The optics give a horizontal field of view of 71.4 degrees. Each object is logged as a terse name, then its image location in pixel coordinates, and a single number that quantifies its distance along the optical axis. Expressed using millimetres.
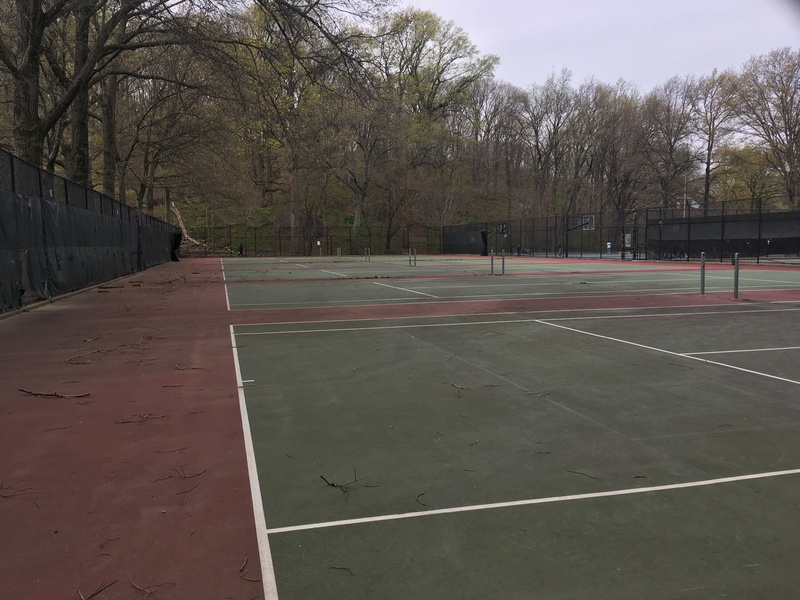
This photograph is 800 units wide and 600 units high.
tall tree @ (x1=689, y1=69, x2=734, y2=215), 54781
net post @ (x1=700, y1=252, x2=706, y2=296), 15734
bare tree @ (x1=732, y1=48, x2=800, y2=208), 47781
